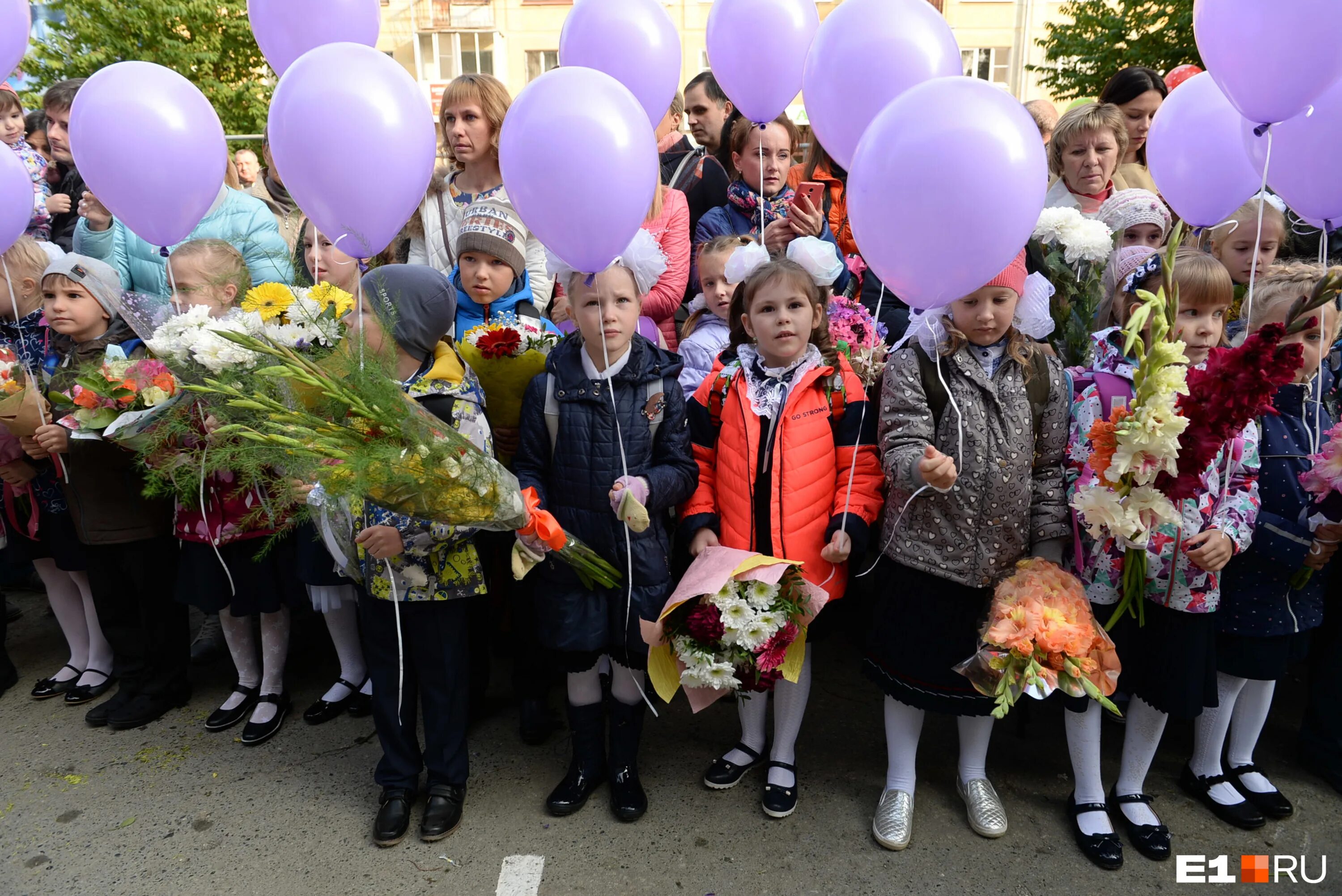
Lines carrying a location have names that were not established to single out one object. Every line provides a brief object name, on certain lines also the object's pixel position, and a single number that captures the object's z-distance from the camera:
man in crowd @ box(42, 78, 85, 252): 5.05
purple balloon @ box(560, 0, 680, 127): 3.73
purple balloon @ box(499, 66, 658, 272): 2.41
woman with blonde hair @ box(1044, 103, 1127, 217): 3.76
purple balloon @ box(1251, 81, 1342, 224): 2.57
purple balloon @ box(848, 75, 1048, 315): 2.18
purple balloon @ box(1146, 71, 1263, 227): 3.01
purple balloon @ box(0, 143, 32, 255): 3.26
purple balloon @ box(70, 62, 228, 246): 3.04
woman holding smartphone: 3.78
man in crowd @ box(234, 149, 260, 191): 7.07
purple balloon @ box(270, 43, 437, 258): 2.58
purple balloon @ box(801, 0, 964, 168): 2.97
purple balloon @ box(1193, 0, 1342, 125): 2.25
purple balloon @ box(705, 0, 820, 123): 3.57
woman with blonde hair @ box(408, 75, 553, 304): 3.78
